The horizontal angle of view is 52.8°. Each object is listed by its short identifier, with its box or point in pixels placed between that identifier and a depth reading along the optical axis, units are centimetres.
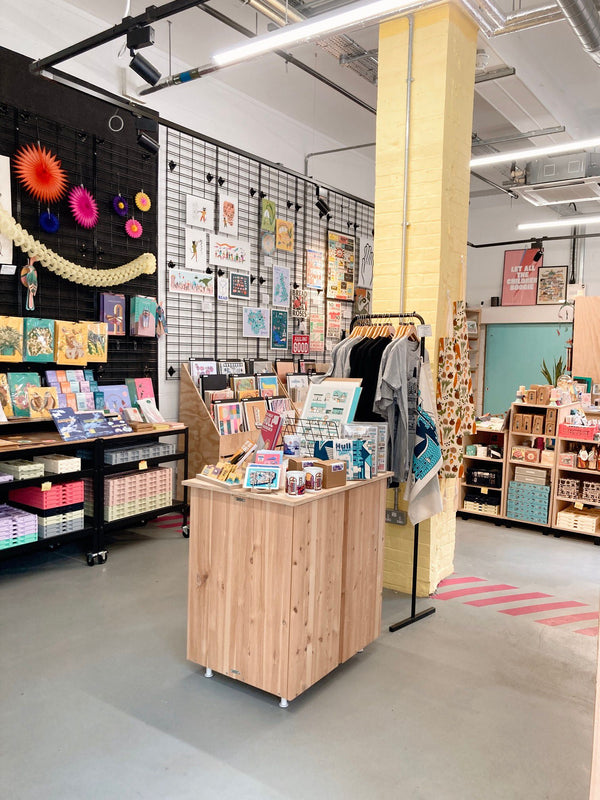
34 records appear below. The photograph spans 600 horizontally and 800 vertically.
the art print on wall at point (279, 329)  750
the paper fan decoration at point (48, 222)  489
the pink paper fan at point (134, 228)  561
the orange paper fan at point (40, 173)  473
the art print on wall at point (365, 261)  909
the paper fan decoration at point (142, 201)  568
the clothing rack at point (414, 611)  376
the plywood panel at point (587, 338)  848
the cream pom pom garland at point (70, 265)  454
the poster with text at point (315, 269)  806
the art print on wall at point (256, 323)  704
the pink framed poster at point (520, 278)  1130
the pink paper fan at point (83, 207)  510
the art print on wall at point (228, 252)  655
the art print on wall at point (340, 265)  845
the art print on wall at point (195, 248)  629
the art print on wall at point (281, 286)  747
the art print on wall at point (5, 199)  461
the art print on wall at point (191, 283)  616
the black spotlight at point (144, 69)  404
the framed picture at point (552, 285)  1095
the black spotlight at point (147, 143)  545
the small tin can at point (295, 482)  277
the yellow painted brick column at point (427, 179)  423
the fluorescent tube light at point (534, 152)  559
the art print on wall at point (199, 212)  626
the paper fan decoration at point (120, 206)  546
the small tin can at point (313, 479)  287
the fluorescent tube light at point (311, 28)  321
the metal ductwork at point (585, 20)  396
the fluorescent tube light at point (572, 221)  907
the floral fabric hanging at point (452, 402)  431
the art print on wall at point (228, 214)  665
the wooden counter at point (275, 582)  277
